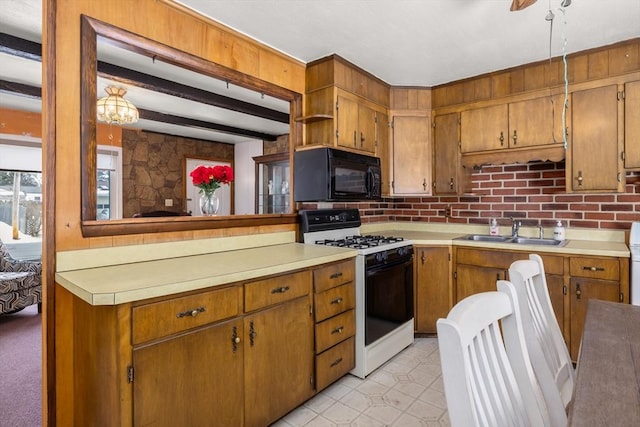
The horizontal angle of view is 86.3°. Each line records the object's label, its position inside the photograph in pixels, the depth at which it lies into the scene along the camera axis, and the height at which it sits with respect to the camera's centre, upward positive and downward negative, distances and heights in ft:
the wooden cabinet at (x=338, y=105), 8.77 +2.94
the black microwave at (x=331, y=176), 8.29 +0.99
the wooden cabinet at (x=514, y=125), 9.01 +2.48
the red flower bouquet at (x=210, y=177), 7.54 +0.87
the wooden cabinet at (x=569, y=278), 7.52 -1.57
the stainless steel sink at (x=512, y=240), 8.95 -0.77
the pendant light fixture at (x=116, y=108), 5.78 +1.94
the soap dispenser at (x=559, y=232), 9.14 -0.52
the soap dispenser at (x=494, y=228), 10.42 -0.46
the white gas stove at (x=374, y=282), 7.67 -1.66
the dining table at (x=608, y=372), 2.34 -1.38
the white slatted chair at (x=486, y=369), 2.17 -1.18
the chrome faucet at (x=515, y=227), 10.00 -0.41
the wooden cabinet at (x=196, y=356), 4.16 -2.03
